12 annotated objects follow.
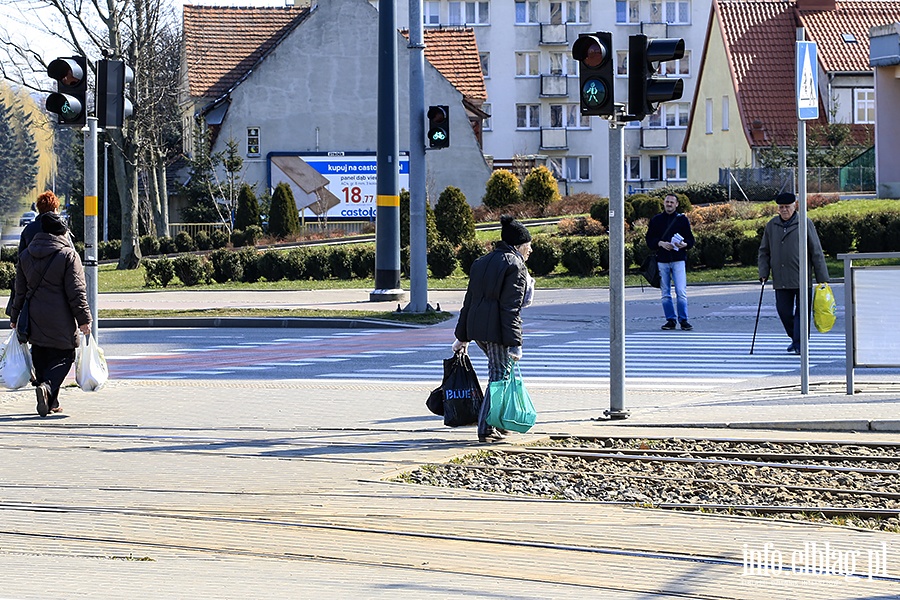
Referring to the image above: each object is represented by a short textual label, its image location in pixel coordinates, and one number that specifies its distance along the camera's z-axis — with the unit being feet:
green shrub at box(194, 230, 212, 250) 171.01
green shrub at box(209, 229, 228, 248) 169.37
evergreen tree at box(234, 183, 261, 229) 181.47
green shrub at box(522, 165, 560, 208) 172.24
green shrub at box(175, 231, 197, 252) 169.92
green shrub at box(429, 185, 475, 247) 135.74
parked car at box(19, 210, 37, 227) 361.92
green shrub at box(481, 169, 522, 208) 176.14
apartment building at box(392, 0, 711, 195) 276.41
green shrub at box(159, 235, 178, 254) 171.63
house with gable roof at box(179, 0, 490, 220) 201.57
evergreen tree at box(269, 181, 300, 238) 173.99
